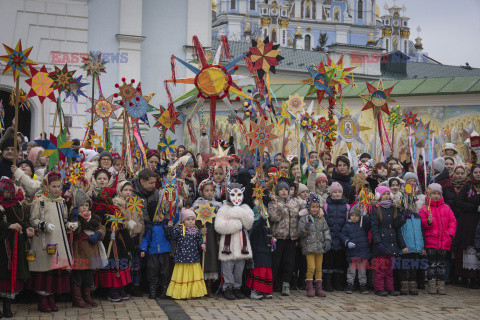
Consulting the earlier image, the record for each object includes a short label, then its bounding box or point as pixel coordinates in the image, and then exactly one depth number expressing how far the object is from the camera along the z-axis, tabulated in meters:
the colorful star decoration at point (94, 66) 15.52
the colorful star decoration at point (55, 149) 9.10
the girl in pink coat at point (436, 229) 10.16
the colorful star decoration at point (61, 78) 13.17
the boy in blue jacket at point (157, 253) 9.01
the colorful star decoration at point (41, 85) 11.27
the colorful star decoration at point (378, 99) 13.38
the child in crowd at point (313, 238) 9.61
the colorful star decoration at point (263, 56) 11.51
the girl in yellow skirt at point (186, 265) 8.94
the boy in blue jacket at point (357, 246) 9.85
